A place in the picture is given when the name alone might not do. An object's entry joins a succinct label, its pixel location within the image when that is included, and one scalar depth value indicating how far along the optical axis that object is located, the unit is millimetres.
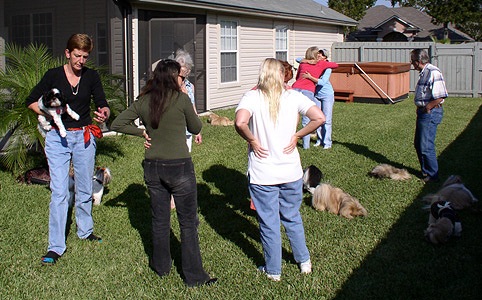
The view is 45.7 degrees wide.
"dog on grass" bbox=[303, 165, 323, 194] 6984
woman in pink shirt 9281
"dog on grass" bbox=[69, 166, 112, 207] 6599
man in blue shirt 7340
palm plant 7750
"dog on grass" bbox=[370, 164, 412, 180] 7746
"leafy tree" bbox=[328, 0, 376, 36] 37688
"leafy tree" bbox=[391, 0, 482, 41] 37656
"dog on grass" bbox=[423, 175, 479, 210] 6192
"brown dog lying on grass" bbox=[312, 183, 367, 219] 6156
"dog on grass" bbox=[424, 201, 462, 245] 5238
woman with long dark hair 4254
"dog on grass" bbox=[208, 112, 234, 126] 12906
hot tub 17703
